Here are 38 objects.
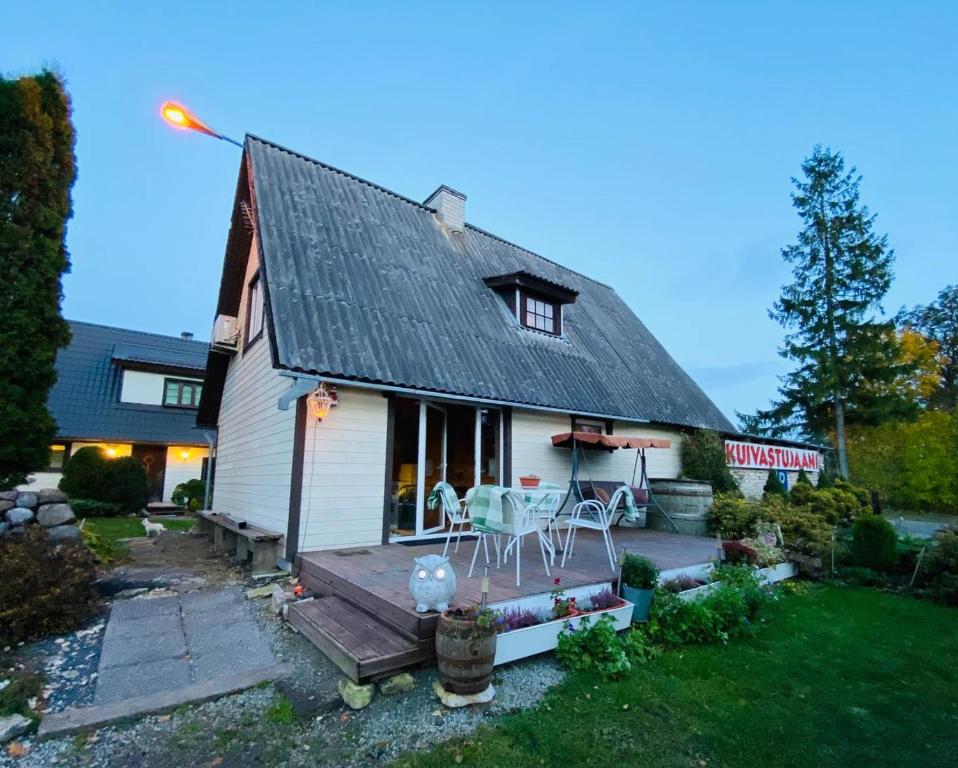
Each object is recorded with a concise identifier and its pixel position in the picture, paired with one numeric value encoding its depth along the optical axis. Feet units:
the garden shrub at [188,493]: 52.37
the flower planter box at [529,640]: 11.95
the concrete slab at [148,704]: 9.31
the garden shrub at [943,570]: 19.22
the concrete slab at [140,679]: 10.66
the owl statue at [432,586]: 11.83
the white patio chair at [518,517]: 15.28
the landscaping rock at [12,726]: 8.89
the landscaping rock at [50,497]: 19.27
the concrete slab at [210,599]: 16.55
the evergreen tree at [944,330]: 75.41
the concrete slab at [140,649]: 12.31
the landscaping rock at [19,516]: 18.26
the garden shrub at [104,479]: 44.75
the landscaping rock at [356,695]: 10.25
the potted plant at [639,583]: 15.11
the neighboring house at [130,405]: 52.06
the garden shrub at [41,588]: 13.14
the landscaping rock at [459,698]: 10.26
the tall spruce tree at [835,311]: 59.67
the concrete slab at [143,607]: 15.62
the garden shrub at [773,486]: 37.96
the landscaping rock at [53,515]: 18.83
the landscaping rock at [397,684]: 10.78
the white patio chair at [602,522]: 17.24
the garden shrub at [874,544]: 22.44
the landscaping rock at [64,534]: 18.15
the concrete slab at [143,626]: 13.96
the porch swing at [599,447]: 26.30
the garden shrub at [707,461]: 34.47
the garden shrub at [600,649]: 12.27
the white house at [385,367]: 20.40
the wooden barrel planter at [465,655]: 10.30
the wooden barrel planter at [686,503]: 28.55
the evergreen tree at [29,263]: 20.72
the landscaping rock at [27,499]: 18.81
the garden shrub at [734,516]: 26.18
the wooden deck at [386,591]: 11.43
